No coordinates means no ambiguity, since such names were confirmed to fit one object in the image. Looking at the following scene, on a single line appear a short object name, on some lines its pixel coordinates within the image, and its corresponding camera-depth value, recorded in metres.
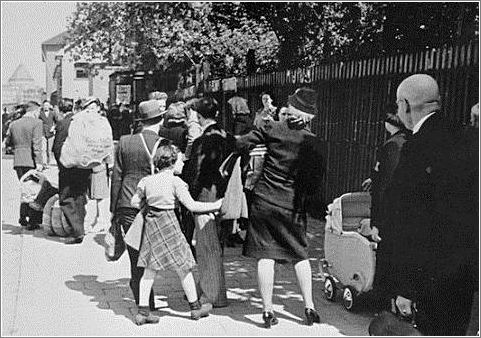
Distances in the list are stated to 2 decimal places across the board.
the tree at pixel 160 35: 7.02
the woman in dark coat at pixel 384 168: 5.04
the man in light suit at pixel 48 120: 16.91
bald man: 4.16
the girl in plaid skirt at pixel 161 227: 5.51
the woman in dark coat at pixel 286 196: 5.44
